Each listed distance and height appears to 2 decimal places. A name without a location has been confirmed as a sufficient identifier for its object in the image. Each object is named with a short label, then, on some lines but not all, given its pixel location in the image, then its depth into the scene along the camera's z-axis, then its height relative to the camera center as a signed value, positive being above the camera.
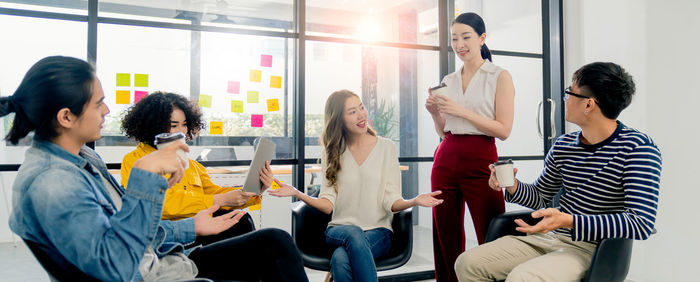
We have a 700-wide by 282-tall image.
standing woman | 2.10 +0.07
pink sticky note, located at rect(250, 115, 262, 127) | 2.89 +0.21
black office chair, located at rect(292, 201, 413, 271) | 2.11 -0.41
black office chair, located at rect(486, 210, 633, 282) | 1.42 -0.33
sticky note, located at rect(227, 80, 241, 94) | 2.83 +0.41
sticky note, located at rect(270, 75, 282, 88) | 2.94 +0.46
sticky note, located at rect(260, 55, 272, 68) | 2.91 +0.59
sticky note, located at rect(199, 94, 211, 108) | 2.76 +0.32
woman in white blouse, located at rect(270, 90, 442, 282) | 2.21 -0.12
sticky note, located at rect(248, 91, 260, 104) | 2.88 +0.36
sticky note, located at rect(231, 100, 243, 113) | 2.84 +0.30
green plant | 3.27 +0.24
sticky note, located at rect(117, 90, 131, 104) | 2.57 +0.33
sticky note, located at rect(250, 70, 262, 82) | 2.89 +0.50
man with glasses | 1.42 -0.13
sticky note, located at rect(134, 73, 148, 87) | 2.61 +0.42
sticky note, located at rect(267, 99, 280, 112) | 2.93 +0.31
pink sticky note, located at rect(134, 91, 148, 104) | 2.60 +0.34
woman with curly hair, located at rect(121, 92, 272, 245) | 1.94 -0.05
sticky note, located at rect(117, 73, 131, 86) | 2.58 +0.42
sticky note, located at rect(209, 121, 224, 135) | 2.78 +0.17
